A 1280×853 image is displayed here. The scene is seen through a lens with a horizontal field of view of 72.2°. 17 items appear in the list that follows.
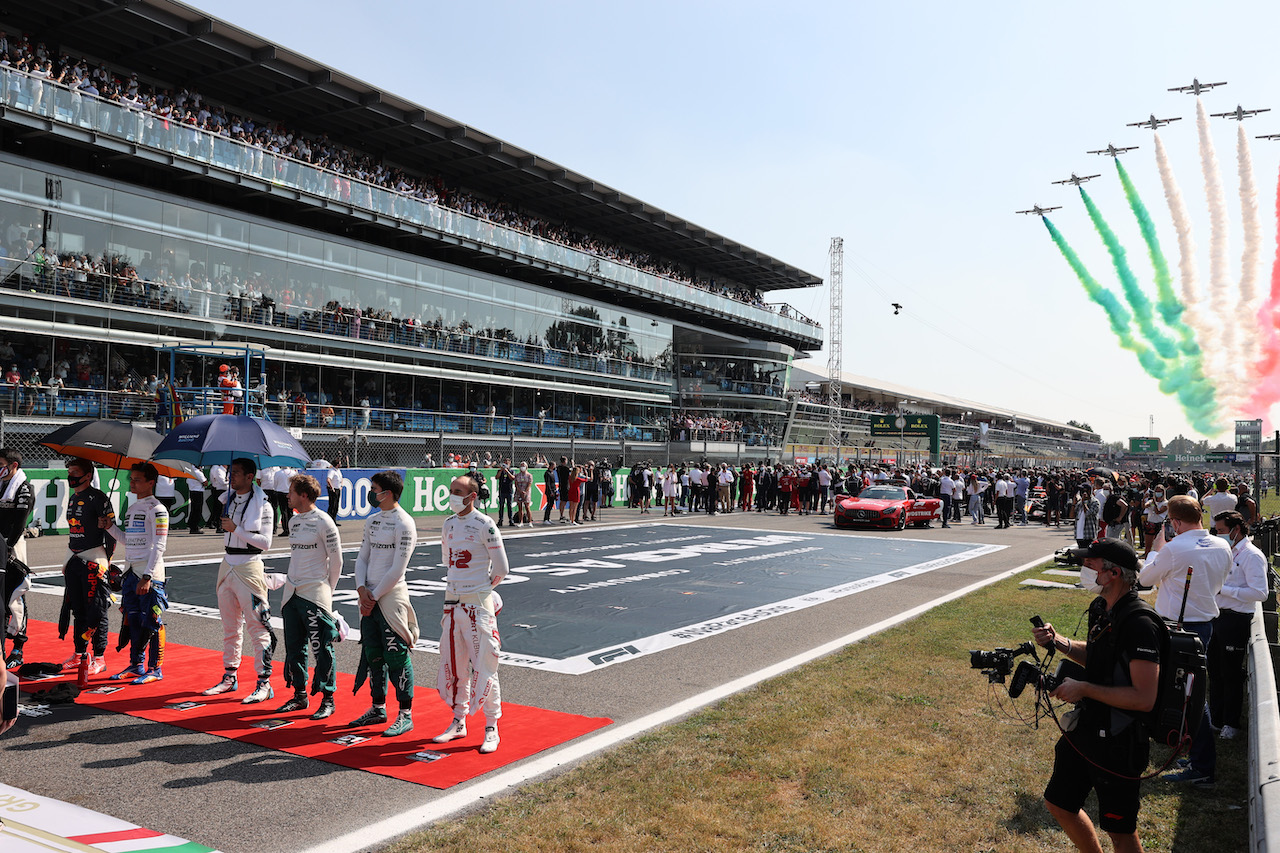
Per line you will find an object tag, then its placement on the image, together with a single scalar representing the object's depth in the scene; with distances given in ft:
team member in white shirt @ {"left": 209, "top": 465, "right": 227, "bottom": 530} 61.98
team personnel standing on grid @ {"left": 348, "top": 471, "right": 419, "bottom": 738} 21.18
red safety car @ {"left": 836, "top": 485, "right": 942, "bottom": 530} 88.48
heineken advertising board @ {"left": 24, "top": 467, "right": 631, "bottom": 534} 59.11
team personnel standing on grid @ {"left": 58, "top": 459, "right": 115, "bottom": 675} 25.02
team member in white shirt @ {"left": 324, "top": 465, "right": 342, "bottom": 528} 70.23
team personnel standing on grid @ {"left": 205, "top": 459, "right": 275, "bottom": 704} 24.07
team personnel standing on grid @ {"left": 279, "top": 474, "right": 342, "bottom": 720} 22.49
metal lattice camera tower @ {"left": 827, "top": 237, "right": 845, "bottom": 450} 222.48
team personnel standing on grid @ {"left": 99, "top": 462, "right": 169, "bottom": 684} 24.90
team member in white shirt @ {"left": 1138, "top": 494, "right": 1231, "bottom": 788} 19.90
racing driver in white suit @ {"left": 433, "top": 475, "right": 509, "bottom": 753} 20.58
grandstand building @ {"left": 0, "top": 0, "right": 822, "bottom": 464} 79.87
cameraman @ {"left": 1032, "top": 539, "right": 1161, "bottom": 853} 12.17
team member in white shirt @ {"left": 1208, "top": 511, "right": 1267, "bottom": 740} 21.26
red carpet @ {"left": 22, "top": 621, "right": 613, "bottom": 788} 19.29
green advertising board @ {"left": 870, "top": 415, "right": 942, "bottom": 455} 170.81
